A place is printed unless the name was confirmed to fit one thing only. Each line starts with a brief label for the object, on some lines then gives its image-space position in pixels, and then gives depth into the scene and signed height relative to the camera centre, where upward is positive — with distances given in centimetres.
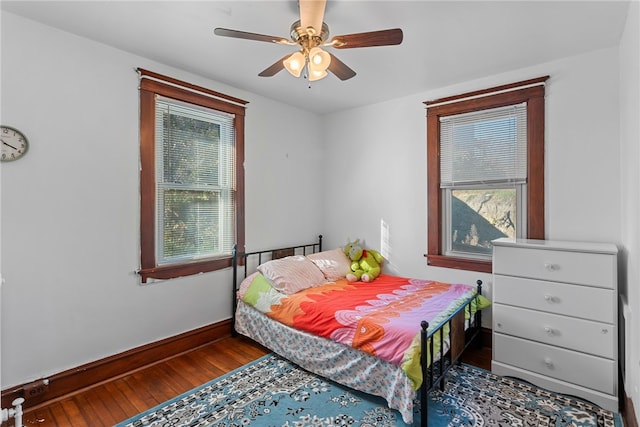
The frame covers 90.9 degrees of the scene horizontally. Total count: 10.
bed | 196 -81
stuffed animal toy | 338 -57
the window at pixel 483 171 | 277 +39
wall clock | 198 +44
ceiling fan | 171 +97
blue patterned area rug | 194 -128
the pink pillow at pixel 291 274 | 290 -60
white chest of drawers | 208 -75
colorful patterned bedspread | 200 -75
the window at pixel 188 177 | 264 +33
